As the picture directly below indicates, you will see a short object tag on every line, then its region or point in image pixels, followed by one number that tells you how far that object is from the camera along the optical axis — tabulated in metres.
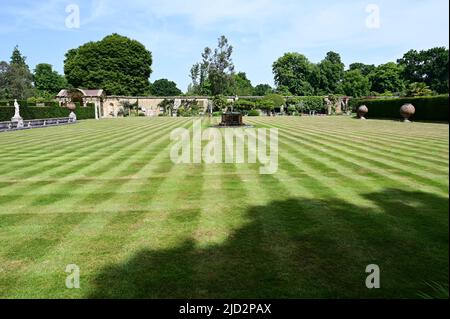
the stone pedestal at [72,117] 51.50
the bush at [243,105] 75.62
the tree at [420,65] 91.06
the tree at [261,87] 140.62
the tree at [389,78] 103.31
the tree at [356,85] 104.75
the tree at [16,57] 123.00
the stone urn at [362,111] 49.88
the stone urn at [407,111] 38.32
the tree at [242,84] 102.76
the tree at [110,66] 90.12
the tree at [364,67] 127.96
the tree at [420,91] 56.06
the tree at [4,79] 92.81
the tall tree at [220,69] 82.62
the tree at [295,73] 109.38
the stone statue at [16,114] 39.29
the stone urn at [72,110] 51.64
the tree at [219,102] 77.92
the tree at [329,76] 108.06
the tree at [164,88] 150.12
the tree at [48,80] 122.25
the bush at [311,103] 87.69
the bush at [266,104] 78.06
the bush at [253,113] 70.74
